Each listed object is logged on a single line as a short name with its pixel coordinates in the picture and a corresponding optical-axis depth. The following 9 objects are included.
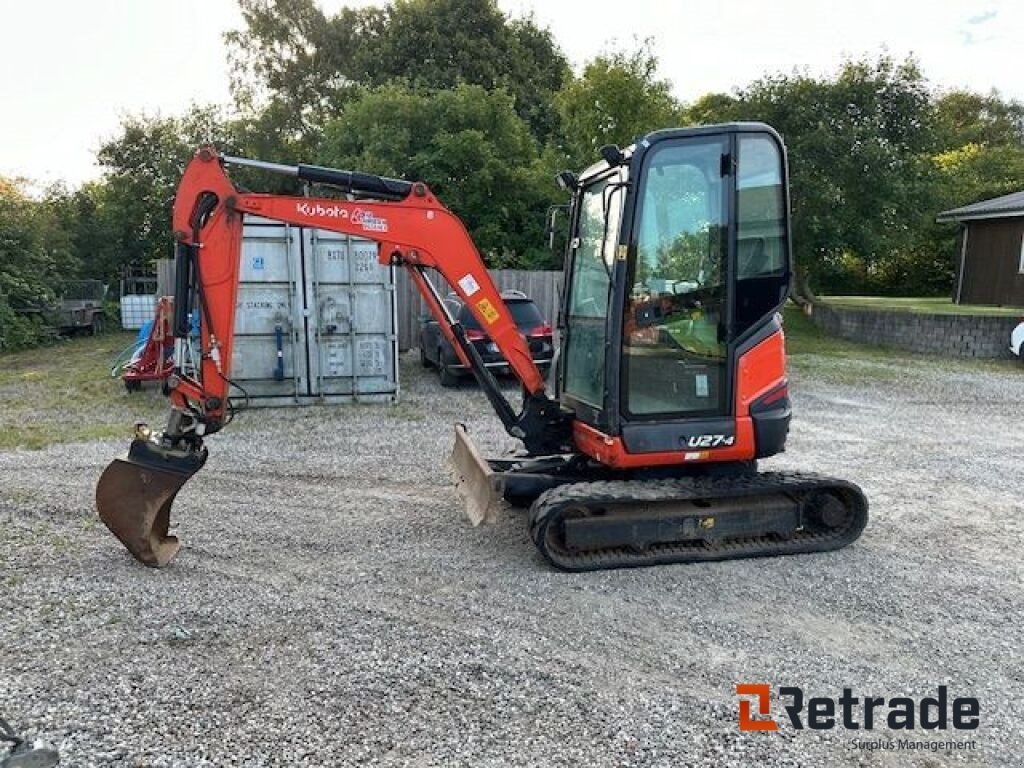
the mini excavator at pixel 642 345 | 4.37
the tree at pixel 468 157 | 17.75
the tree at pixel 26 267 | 15.68
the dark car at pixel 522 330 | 10.01
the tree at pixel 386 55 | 23.42
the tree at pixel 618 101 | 15.36
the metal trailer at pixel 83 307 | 17.47
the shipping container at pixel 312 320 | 9.57
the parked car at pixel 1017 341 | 13.98
